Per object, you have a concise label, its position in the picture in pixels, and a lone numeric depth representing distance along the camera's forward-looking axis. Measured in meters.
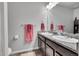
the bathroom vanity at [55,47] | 0.70
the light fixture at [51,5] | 1.26
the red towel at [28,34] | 1.42
